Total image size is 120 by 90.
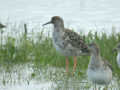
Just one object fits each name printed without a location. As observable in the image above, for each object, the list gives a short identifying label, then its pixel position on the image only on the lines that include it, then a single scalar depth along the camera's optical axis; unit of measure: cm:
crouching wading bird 1476
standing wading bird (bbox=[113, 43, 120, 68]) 1905
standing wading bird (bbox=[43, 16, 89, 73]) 1861
